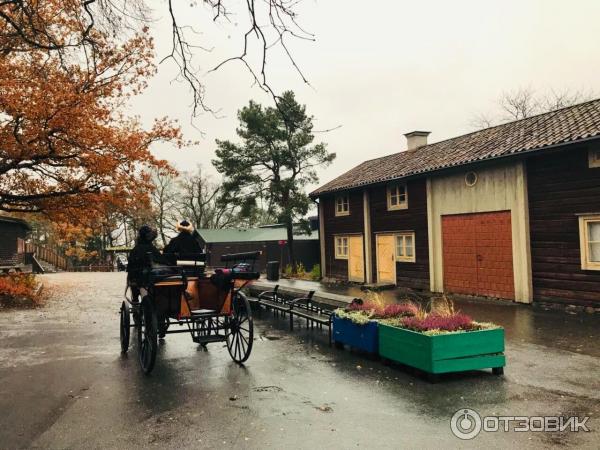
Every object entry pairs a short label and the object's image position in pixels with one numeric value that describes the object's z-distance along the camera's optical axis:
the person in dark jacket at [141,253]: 8.14
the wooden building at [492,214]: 12.80
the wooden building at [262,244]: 37.00
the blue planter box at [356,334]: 7.50
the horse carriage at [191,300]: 6.90
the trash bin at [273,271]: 24.95
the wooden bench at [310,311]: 9.57
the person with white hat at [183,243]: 8.23
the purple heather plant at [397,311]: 7.59
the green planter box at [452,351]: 6.28
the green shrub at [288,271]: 28.83
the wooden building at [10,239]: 29.73
